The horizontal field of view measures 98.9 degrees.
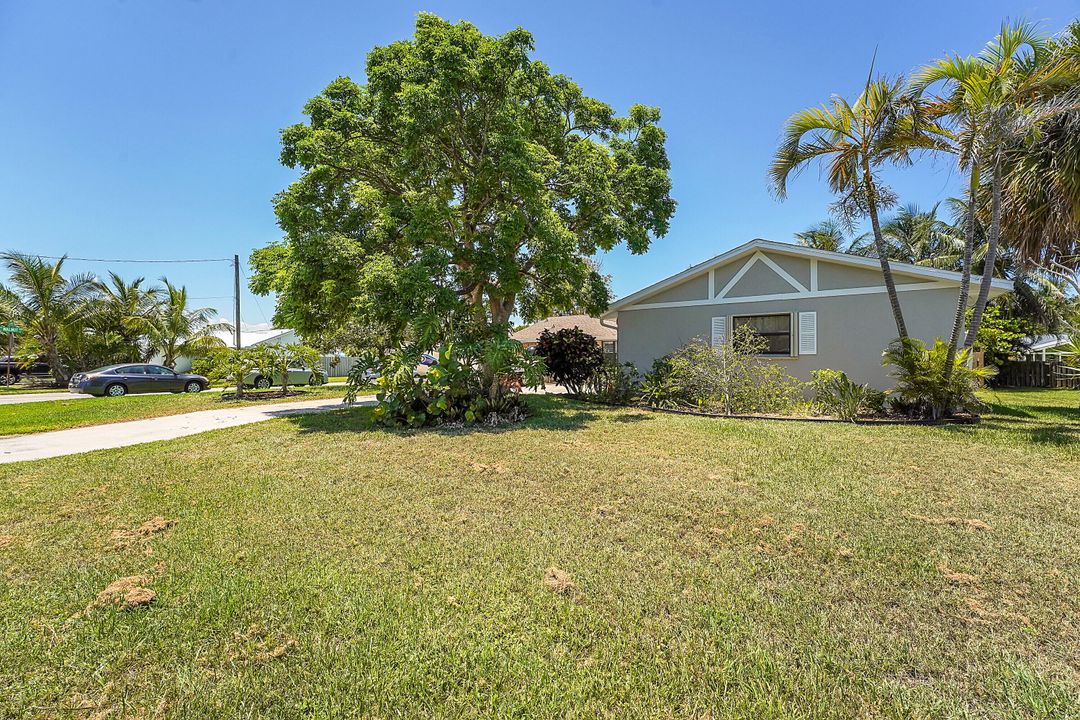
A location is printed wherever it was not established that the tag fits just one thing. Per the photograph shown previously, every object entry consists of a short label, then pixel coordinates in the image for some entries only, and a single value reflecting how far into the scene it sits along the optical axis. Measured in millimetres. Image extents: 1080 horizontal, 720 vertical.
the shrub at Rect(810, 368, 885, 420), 8918
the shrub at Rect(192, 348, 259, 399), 14516
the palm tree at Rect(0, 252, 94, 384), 20172
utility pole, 21097
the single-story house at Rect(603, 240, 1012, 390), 10047
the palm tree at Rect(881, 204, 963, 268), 20141
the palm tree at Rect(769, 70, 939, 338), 8438
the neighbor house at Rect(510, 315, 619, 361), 26344
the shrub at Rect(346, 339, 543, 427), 8867
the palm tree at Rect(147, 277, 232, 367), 21328
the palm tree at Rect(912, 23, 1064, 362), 7305
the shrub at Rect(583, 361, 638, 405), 12141
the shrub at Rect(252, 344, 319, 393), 15344
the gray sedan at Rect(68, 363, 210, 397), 15594
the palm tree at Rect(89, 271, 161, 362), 21359
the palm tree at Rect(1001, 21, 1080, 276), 7432
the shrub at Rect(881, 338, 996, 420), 8250
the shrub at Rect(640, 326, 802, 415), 10141
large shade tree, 8711
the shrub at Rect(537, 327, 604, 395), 13266
